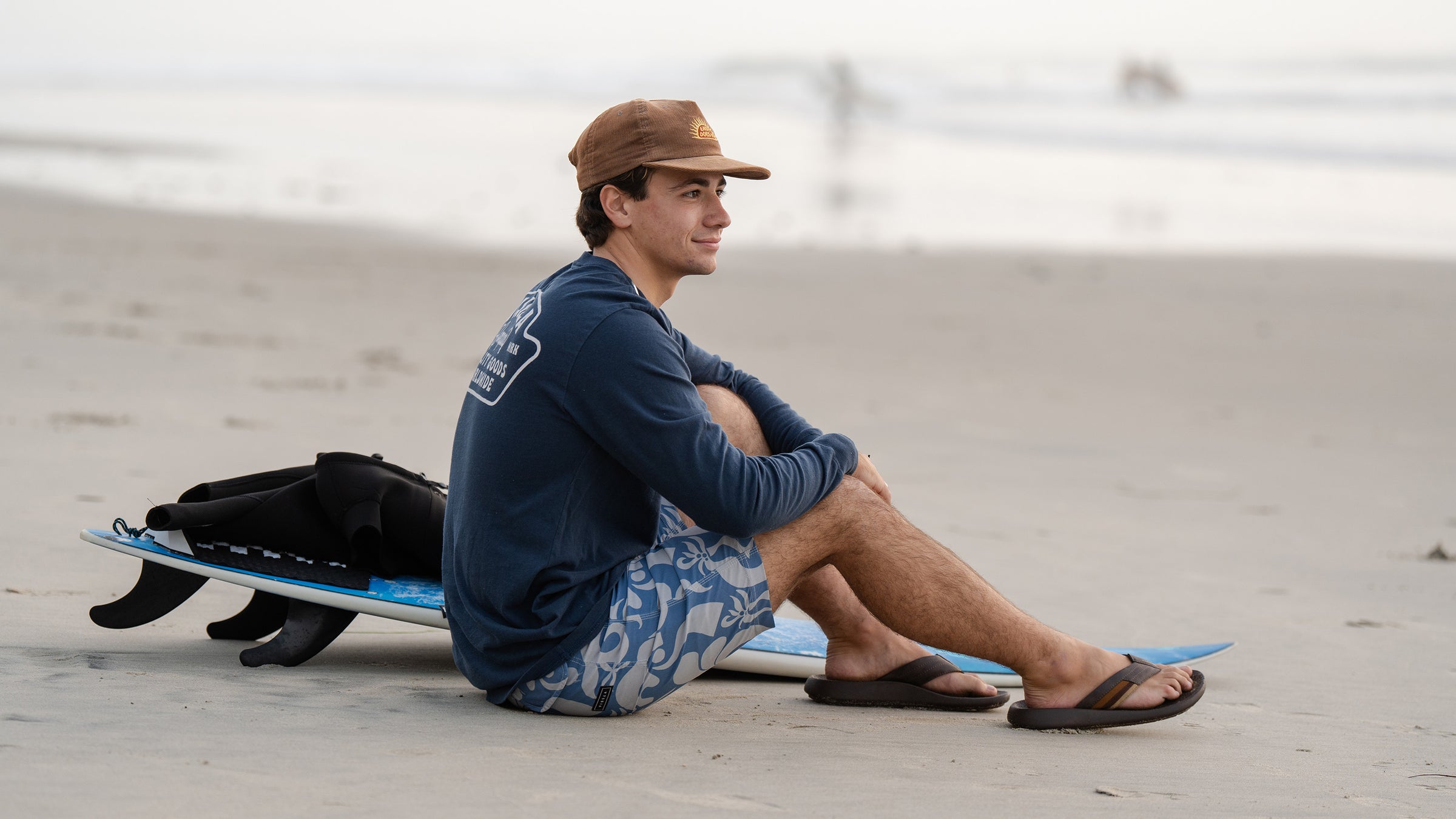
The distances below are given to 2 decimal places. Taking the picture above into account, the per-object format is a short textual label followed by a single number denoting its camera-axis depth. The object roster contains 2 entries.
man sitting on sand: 5.49
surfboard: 6.48
